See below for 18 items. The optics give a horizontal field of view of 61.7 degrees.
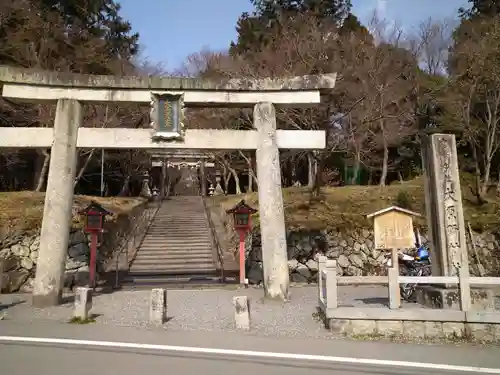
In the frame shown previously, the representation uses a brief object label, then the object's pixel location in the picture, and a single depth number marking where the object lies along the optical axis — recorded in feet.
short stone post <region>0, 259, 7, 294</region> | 45.39
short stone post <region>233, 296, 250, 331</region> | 26.55
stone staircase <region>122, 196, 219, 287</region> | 51.06
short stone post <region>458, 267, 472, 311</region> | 24.79
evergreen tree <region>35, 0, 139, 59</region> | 83.71
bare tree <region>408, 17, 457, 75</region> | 77.56
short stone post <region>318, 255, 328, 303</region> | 29.07
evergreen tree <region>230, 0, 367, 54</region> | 98.92
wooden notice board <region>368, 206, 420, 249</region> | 33.94
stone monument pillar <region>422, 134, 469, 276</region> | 28.84
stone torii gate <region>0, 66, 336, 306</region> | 35.78
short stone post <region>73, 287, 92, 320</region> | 28.99
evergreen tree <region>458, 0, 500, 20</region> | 91.91
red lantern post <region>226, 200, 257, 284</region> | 47.14
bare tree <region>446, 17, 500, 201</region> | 62.59
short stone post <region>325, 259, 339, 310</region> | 25.96
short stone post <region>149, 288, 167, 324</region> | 27.78
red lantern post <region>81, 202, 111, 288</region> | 44.50
